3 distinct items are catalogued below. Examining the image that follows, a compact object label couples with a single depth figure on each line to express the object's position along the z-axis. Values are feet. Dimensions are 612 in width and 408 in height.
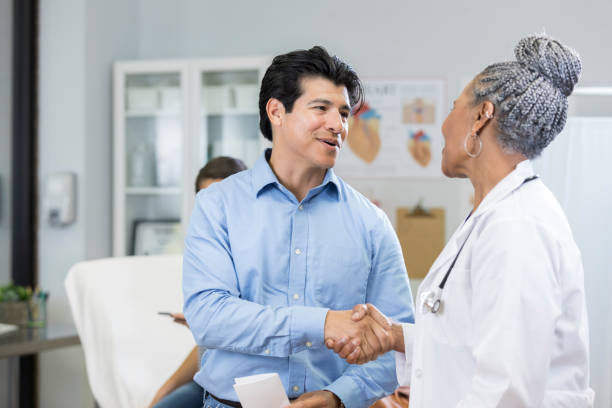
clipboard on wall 12.25
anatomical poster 12.32
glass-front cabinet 11.96
